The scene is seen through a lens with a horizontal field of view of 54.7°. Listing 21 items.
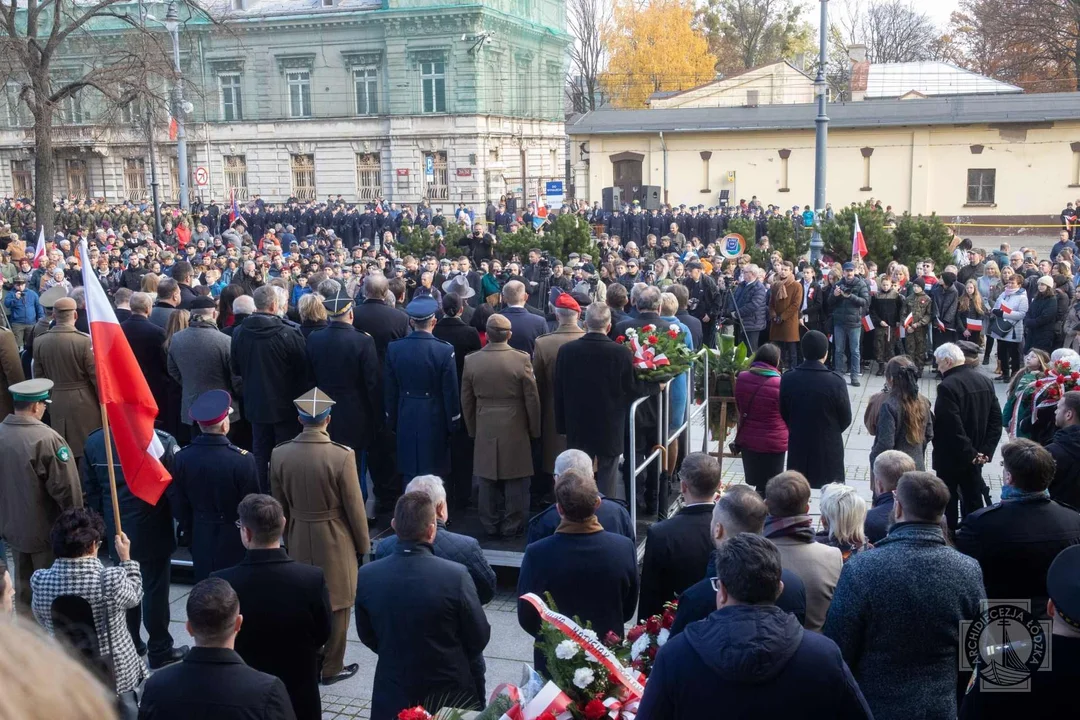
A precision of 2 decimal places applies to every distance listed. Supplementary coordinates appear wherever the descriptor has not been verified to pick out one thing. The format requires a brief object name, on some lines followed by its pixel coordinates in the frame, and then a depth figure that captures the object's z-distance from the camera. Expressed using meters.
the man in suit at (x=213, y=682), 4.02
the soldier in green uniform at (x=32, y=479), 7.11
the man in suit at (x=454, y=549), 5.40
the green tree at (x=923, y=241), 18.36
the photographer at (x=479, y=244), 20.47
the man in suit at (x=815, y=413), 8.47
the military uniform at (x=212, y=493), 6.79
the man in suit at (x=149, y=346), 9.48
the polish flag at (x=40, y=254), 17.81
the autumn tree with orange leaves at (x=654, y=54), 61.06
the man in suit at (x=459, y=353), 9.21
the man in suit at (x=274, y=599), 5.18
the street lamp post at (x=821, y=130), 20.23
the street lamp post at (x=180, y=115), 28.71
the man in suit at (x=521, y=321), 9.45
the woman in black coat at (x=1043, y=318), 14.16
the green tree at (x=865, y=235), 19.00
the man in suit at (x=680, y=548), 5.25
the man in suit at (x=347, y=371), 8.66
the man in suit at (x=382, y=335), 9.54
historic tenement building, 49.47
